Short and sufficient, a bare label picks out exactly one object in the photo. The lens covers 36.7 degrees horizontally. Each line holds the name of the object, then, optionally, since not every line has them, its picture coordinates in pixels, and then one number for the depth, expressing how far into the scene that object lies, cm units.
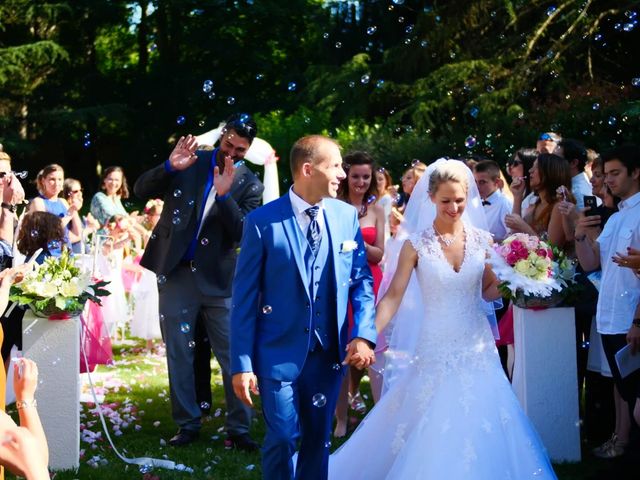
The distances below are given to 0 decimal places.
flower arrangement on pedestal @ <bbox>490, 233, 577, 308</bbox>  623
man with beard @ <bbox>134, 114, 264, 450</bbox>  682
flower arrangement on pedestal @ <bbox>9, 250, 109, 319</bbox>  631
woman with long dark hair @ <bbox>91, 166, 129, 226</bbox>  1236
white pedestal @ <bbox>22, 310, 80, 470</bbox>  625
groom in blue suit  466
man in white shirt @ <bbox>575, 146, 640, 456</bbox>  591
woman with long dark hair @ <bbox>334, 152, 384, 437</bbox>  748
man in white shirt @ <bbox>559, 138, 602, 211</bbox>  765
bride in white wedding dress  518
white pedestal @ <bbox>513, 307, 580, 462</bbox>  644
